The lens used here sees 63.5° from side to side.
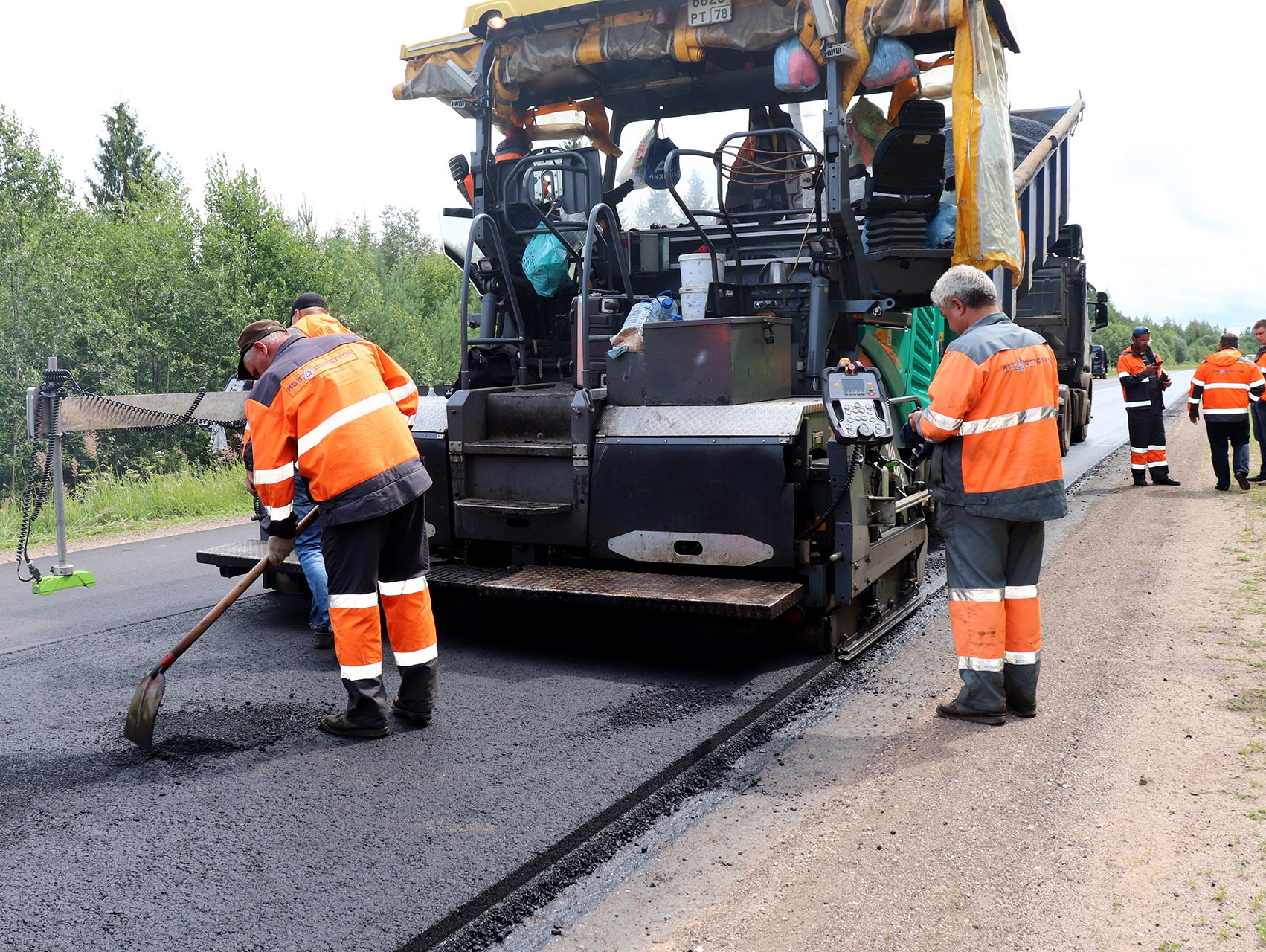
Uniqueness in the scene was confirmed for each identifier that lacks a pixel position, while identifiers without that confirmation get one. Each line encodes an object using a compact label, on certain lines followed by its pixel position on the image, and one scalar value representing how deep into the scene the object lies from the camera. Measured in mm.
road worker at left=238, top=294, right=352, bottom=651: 4867
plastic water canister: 5254
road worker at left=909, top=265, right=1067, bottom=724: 3889
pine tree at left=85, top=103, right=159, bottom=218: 42094
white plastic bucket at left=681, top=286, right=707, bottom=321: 5273
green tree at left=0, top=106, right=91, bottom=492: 24031
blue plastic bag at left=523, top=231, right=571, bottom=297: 5812
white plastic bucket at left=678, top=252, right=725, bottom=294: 5344
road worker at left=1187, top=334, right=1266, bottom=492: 10266
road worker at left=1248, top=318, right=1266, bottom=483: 10523
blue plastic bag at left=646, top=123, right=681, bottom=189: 6176
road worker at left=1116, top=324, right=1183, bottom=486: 10664
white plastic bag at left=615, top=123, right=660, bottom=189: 6246
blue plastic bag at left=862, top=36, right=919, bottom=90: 4961
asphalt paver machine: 4445
